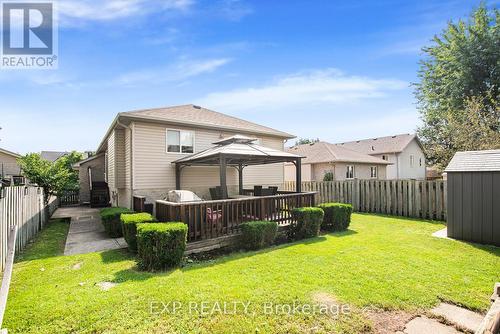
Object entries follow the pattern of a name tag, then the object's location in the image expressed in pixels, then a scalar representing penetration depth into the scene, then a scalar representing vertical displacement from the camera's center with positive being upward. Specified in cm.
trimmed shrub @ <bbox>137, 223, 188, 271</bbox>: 469 -145
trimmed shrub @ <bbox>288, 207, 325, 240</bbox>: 726 -159
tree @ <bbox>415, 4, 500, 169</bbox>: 1505 +709
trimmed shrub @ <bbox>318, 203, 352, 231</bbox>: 815 -157
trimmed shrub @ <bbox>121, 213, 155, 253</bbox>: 579 -130
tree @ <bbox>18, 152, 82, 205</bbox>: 1080 +2
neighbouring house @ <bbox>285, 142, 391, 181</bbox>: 2042 +49
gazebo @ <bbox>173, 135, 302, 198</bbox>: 765 +50
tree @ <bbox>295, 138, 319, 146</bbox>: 6038 +750
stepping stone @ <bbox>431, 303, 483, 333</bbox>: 298 -192
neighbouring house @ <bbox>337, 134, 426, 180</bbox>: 2723 +195
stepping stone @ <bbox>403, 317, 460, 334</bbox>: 288 -192
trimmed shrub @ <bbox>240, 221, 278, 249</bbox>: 618 -162
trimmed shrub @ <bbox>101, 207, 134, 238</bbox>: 756 -157
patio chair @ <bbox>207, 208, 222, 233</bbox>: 627 -127
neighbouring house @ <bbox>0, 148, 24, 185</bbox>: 2284 +126
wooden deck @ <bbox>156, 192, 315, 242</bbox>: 596 -113
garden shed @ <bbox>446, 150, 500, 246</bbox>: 610 -75
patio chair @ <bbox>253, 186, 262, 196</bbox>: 1041 -87
